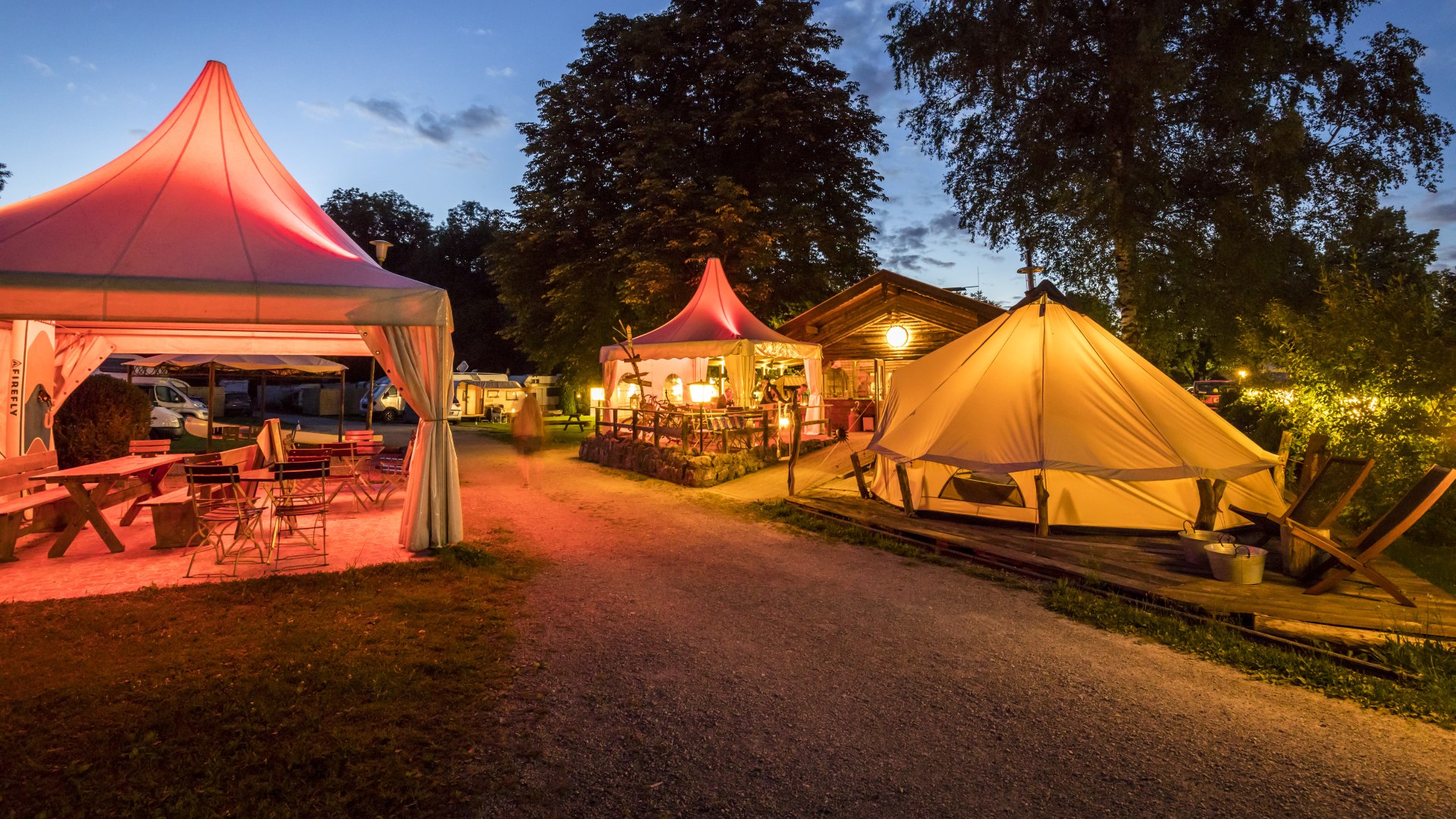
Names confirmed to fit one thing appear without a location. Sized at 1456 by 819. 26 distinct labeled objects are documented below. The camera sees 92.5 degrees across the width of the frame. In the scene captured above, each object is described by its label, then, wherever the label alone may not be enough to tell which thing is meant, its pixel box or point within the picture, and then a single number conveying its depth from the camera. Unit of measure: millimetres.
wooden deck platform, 4672
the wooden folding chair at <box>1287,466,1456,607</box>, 4707
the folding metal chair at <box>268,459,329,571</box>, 6566
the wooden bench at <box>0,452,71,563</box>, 6293
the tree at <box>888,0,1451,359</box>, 13945
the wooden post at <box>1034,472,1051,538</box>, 7344
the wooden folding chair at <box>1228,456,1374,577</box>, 5504
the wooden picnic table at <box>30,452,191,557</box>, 6395
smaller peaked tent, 15031
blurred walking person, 12930
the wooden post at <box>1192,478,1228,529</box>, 6996
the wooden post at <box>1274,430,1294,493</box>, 8008
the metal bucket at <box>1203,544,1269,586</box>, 5480
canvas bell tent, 6859
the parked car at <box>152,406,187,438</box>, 19516
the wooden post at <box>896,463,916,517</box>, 8492
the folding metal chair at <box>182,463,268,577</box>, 6418
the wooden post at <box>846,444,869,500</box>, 9766
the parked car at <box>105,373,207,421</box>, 21359
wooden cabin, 16359
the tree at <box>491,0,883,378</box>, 21500
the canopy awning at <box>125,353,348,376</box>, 13617
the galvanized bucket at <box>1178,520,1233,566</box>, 5969
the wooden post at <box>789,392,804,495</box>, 10250
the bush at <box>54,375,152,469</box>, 11227
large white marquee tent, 5922
